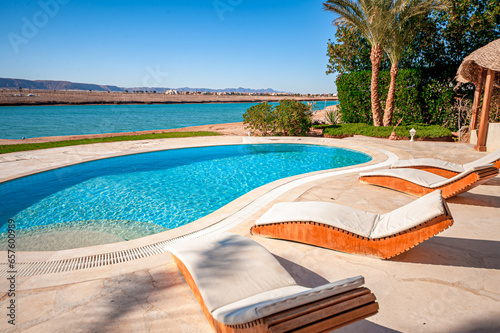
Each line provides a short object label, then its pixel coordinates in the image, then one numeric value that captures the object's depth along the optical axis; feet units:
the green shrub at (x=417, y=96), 50.98
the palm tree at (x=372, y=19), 44.86
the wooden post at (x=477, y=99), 33.78
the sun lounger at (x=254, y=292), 5.35
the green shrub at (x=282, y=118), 49.83
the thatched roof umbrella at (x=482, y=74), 28.43
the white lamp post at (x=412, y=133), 39.52
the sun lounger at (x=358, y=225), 9.61
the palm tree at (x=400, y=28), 43.60
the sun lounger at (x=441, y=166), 19.59
